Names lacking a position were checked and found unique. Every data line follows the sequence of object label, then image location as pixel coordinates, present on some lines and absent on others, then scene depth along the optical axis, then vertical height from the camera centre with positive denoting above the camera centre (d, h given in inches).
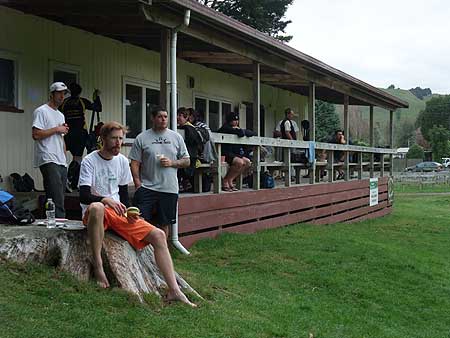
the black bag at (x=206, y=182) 375.6 -13.2
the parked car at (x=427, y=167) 2541.8 -28.7
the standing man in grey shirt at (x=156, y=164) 280.2 -1.6
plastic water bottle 220.8 -18.5
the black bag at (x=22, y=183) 339.3 -11.9
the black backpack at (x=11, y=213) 227.1 -18.8
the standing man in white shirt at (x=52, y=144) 261.4 +6.9
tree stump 204.8 -30.1
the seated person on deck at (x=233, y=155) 390.0 +3.2
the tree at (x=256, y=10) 1110.9 +264.8
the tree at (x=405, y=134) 3828.7 +160.8
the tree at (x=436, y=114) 3393.2 +245.7
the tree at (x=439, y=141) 2778.1 +81.9
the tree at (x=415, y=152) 2994.6 +36.8
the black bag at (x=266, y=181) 448.8 -14.6
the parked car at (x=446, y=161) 2803.4 -5.4
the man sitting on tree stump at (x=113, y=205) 209.0 -14.4
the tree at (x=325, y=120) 1322.6 +82.9
